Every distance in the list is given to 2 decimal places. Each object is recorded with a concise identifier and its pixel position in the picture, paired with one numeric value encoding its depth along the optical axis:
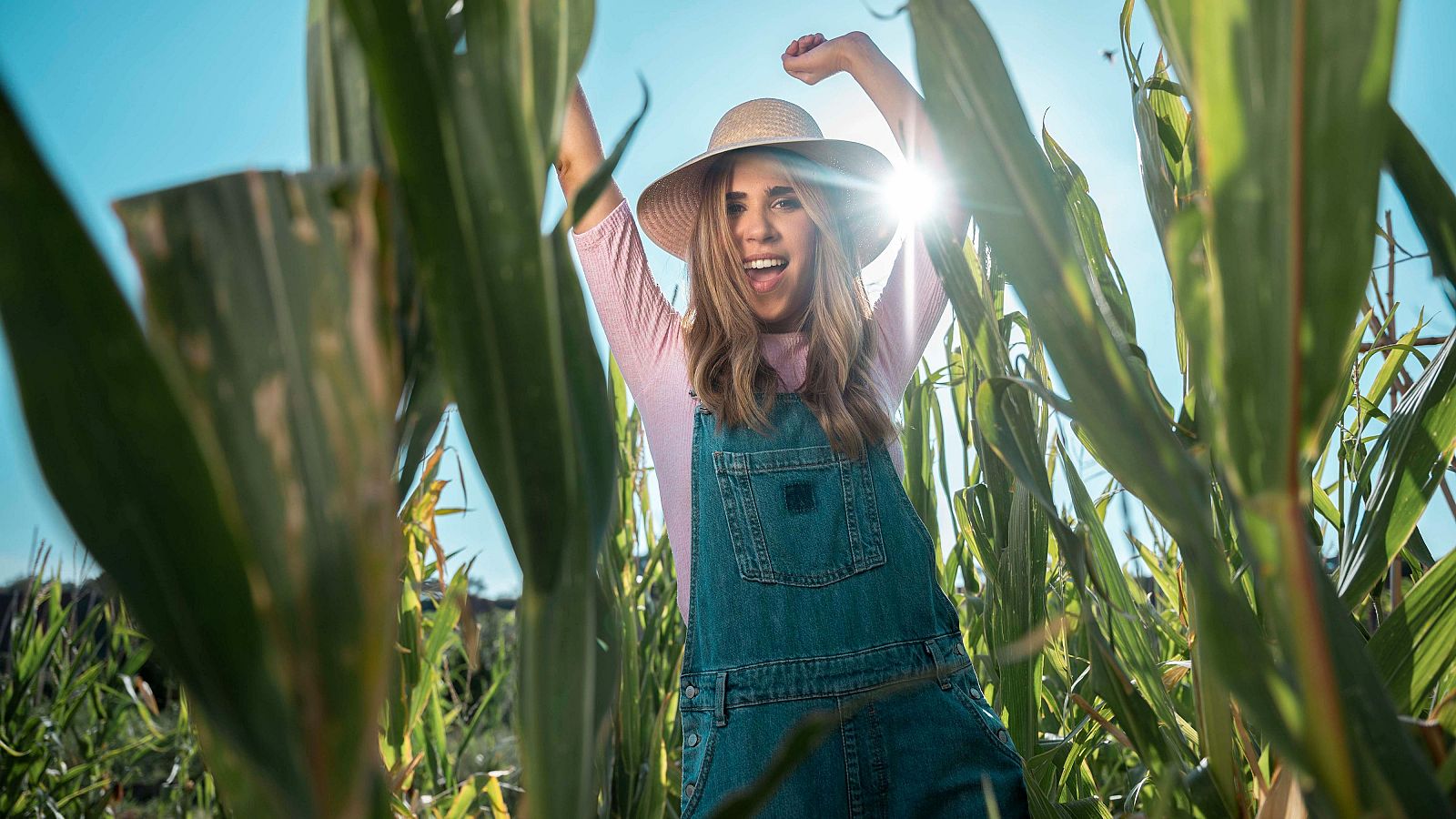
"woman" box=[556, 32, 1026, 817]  0.77
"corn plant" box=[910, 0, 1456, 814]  0.19
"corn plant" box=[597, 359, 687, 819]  1.12
